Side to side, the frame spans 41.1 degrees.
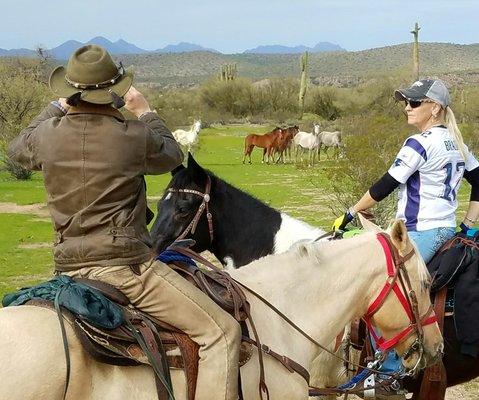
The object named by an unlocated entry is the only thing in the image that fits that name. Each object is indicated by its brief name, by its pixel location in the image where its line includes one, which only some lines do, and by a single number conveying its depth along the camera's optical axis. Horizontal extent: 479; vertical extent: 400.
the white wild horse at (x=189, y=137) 32.69
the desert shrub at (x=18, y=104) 28.05
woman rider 4.75
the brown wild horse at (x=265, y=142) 36.44
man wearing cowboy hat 3.01
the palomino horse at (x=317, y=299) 3.46
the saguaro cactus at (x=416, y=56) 35.00
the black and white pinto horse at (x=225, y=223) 5.39
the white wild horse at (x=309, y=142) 36.69
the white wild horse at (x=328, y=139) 36.36
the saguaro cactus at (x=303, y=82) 62.91
